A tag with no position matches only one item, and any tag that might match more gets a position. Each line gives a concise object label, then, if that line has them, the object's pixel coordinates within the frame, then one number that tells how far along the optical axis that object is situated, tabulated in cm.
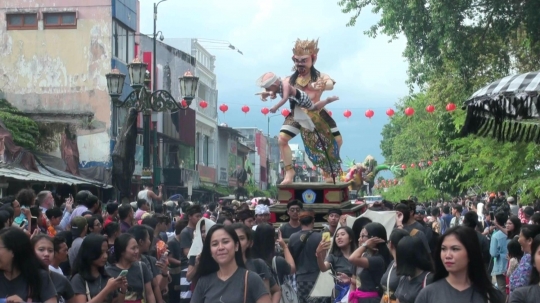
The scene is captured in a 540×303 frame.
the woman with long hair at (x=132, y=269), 898
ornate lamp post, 2206
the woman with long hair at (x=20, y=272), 714
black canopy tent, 1089
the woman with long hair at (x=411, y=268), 800
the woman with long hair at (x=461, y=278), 633
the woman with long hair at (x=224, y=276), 726
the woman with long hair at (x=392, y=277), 848
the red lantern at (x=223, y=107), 3549
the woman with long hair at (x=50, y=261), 773
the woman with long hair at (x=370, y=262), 977
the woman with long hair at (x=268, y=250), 1000
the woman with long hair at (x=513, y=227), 1466
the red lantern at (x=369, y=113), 3553
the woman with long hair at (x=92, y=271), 855
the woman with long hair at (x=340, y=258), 1089
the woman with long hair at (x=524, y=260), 1001
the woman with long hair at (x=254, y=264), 863
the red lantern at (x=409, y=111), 3302
